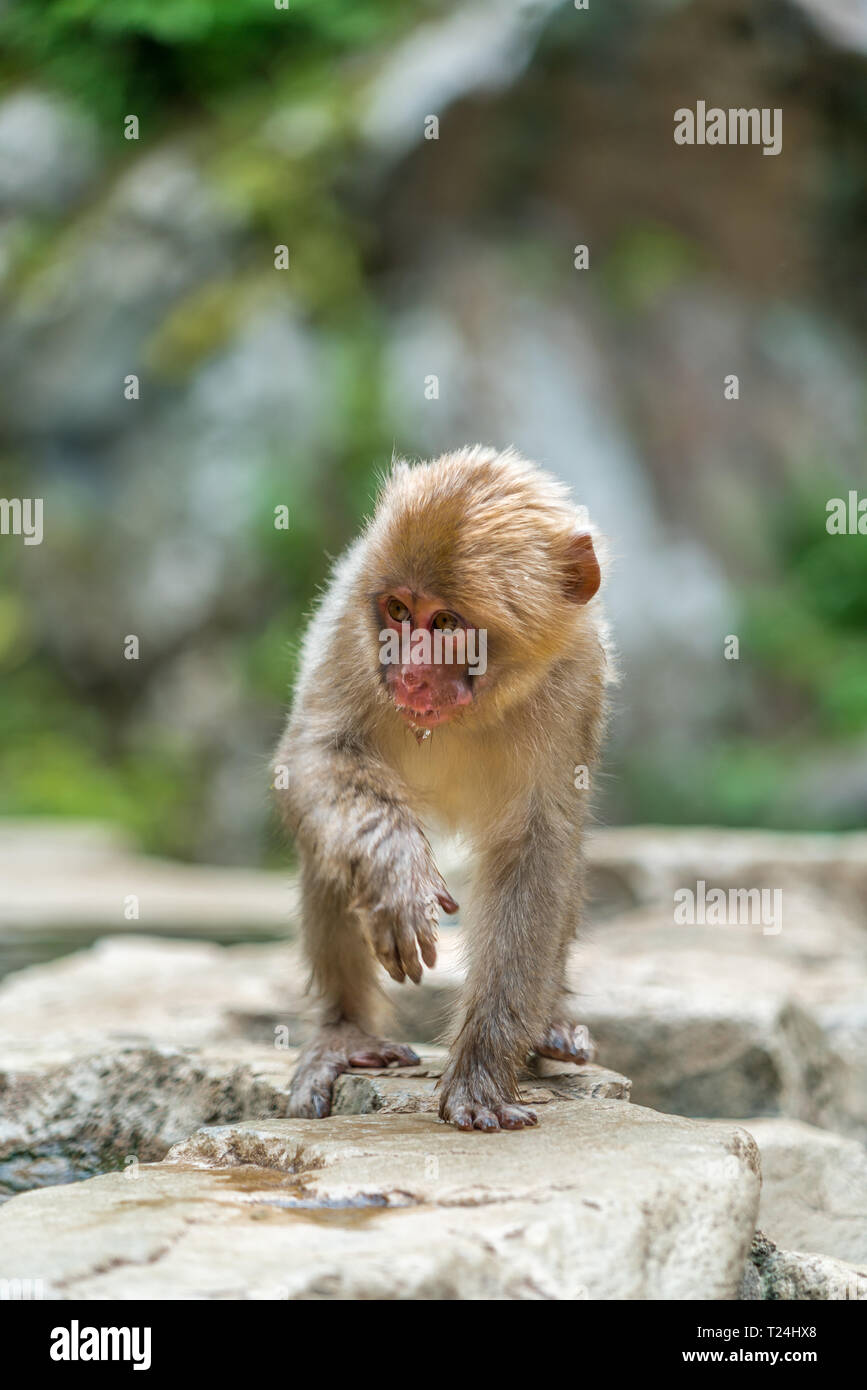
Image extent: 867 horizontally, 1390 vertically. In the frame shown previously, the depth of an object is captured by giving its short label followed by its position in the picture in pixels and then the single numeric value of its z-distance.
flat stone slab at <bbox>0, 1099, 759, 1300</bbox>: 2.08
